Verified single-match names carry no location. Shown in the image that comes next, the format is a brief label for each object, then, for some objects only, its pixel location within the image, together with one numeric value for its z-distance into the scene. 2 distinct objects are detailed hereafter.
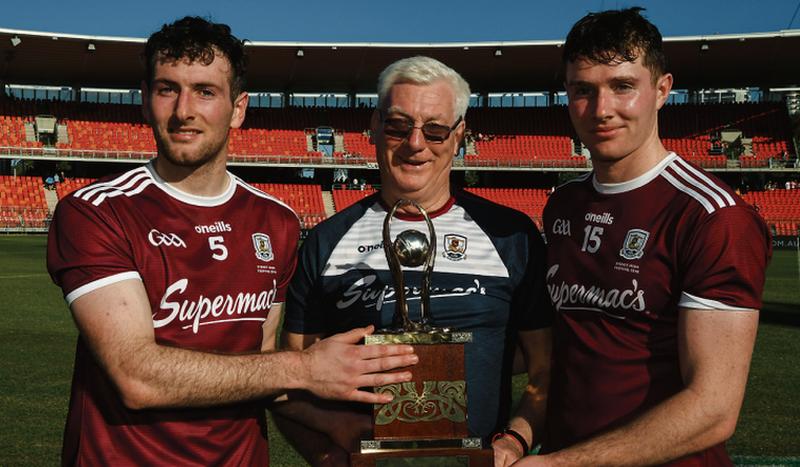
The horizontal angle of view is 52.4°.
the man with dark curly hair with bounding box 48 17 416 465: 2.55
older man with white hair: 2.94
